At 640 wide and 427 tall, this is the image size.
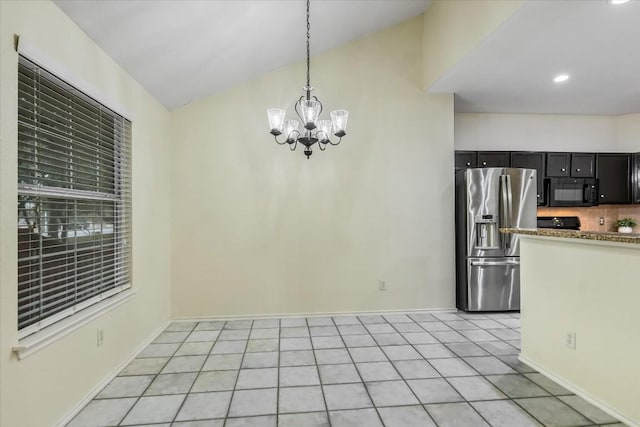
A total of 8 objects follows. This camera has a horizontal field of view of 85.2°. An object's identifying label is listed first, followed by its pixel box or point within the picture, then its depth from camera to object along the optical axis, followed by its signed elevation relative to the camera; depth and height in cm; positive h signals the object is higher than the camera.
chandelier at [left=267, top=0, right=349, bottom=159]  275 +72
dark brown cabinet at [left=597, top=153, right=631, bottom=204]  511 +43
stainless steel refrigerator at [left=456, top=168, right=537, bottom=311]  428 -31
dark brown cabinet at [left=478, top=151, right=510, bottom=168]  483 +66
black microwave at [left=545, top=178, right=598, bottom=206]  496 +21
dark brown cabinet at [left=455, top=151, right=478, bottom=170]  478 +65
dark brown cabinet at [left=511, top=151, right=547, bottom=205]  491 +61
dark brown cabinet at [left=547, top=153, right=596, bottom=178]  496 +59
